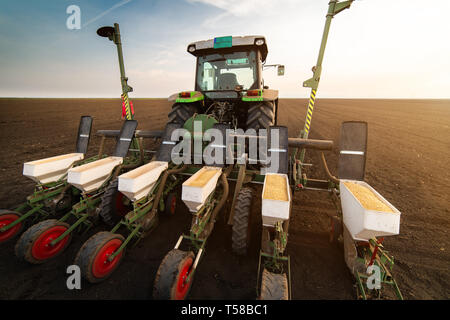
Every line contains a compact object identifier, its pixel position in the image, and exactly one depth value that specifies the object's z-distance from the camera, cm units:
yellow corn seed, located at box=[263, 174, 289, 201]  186
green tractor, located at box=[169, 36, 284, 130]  396
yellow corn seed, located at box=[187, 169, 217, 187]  213
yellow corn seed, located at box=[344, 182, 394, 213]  177
